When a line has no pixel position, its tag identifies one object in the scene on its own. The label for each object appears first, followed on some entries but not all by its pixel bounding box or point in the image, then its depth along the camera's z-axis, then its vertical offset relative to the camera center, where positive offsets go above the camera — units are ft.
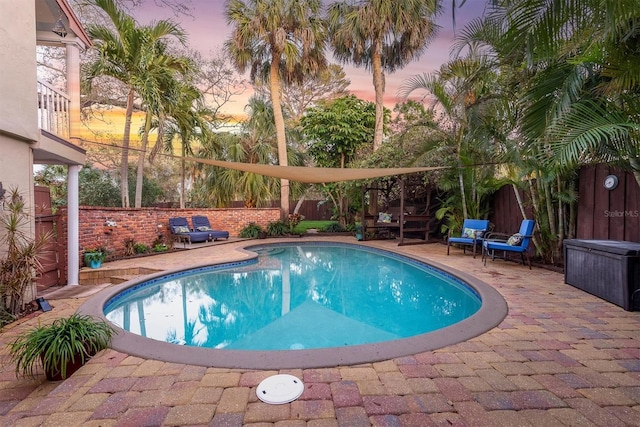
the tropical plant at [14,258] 10.75 -1.75
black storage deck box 11.40 -2.27
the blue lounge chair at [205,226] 34.06 -2.08
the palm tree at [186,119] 30.27 +8.47
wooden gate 14.88 -1.38
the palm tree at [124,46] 24.98 +12.29
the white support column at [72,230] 16.11 -1.19
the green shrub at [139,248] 26.05 -3.30
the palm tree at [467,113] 20.77 +6.45
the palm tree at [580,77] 6.77 +3.78
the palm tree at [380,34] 36.32 +19.65
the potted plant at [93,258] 20.16 -3.18
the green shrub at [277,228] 38.63 -2.52
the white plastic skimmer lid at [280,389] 6.35 -3.63
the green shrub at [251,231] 37.68 -2.82
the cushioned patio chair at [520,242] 19.30 -1.99
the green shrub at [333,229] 42.80 -2.78
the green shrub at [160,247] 27.45 -3.45
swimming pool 8.50 -4.59
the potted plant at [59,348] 7.16 -3.16
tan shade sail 20.85 +2.34
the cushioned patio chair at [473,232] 23.48 -1.70
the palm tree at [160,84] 25.59 +9.68
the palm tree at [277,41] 34.81 +17.89
